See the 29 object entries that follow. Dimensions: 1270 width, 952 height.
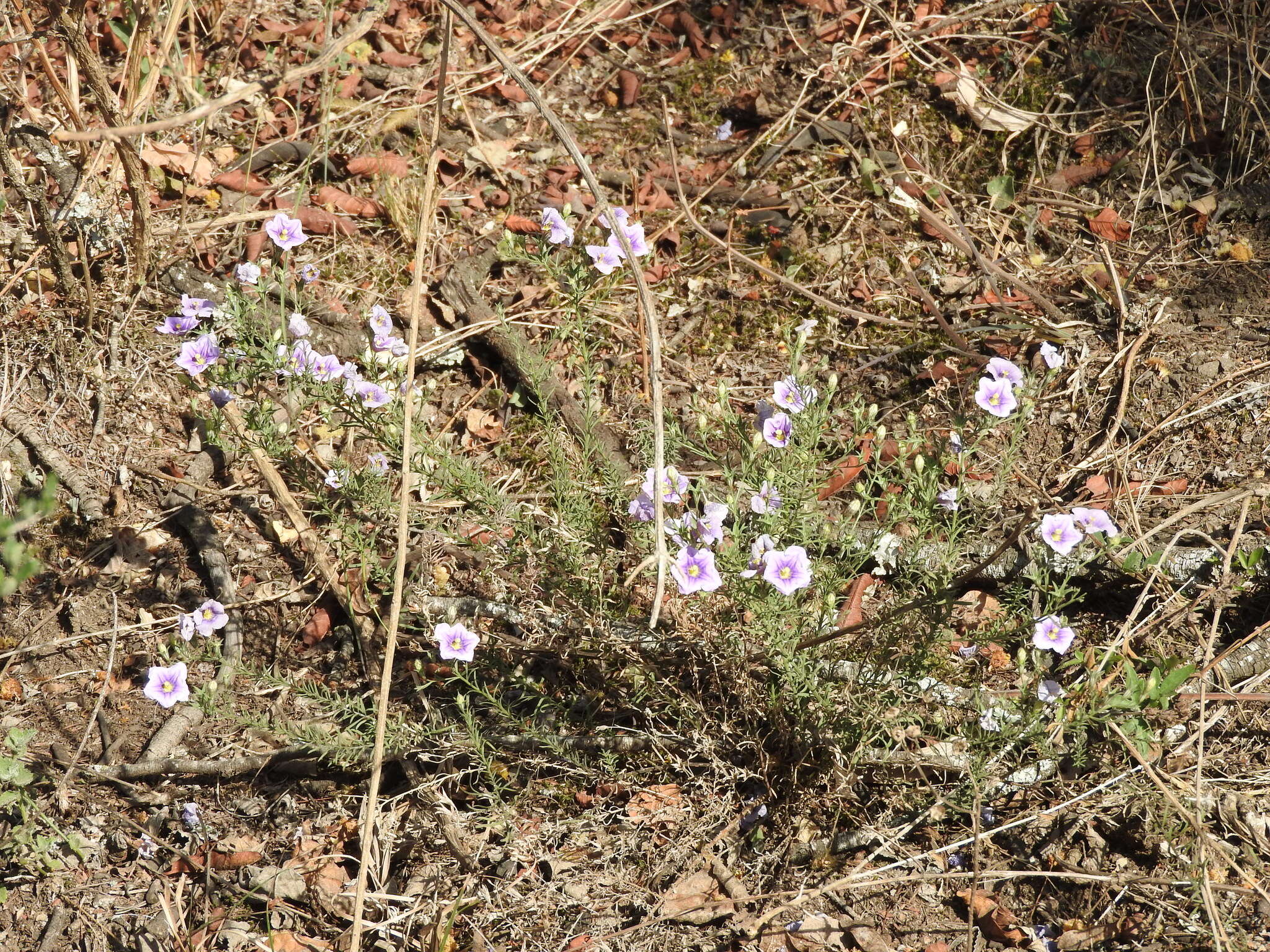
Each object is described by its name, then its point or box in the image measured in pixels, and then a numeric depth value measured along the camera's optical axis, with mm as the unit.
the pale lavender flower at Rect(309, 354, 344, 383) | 5031
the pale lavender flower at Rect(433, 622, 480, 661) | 4797
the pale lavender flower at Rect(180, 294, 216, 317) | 5586
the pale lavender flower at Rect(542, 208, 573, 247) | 4863
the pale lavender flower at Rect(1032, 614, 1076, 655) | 4395
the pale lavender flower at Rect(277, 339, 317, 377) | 4910
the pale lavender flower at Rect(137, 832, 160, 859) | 5200
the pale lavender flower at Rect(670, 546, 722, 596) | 4340
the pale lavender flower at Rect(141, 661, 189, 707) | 4832
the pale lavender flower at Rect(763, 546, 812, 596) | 4320
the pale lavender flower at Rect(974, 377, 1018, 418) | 4805
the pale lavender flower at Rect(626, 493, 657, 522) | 4758
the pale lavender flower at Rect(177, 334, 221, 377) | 5090
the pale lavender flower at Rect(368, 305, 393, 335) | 5914
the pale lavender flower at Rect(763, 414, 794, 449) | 4742
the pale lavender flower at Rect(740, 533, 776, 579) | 4332
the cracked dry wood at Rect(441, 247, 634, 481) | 6102
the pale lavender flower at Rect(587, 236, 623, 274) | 4965
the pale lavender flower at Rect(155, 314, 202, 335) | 5562
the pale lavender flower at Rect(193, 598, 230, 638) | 5246
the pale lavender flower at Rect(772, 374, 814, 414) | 4648
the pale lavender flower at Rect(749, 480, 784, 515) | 4594
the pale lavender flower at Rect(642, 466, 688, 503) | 4547
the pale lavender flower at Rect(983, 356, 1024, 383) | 5031
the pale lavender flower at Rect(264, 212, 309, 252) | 5656
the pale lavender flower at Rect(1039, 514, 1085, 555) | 4363
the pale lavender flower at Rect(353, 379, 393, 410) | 5090
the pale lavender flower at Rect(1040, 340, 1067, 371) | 5031
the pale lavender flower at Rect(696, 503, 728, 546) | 4566
